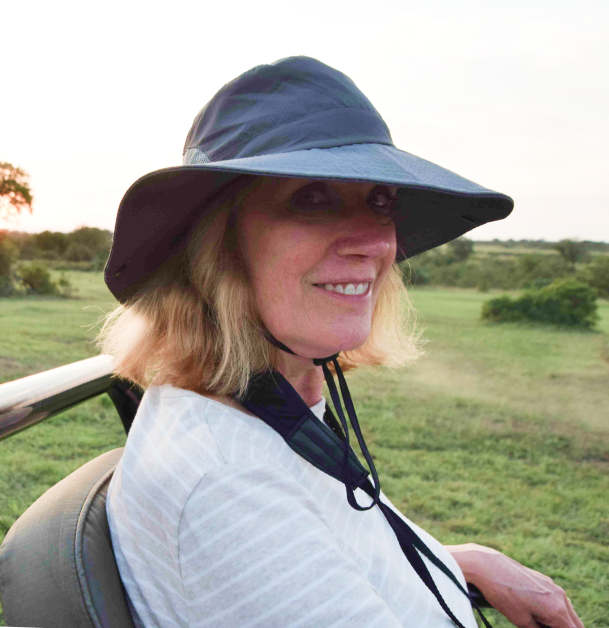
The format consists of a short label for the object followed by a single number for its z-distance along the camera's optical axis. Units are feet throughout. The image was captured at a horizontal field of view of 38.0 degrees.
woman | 1.75
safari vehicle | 1.68
